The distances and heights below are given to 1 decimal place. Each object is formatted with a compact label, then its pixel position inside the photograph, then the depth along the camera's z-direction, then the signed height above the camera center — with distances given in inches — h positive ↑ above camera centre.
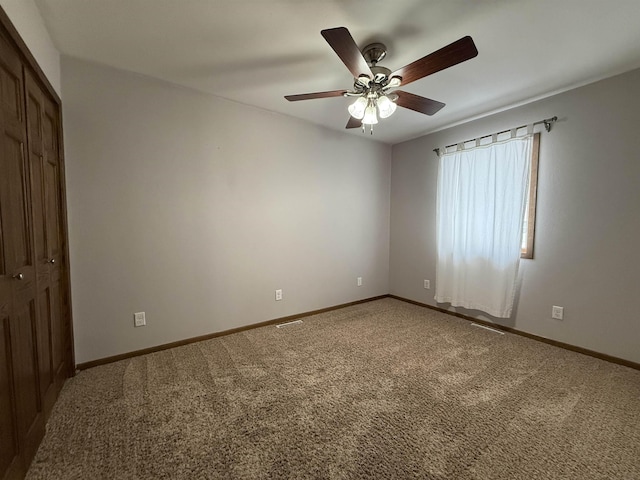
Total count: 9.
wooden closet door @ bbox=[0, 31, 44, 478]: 44.1 -13.2
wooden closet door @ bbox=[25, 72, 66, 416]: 58.7 -3.9
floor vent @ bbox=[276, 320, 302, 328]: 120.0 -46.9
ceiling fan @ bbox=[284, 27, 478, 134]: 53.3 +35.8
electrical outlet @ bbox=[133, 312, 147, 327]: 91.0 -34.5
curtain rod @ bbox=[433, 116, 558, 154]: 98.9 +38.5
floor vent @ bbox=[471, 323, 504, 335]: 114.5 -46.3
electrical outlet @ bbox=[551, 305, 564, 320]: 99.7 -33.4
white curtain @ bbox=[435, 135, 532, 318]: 107.9 +0.0
